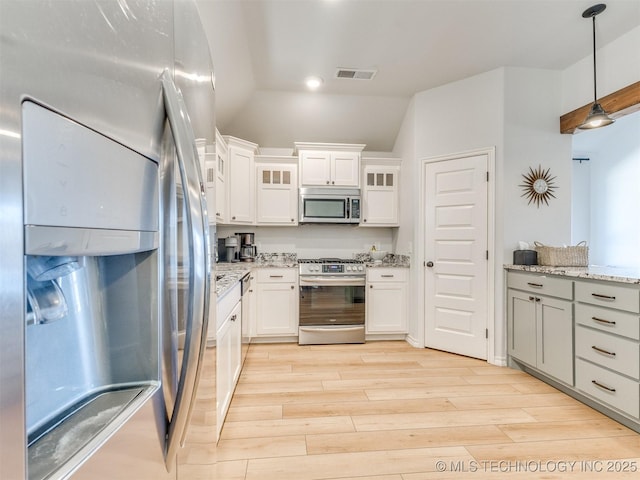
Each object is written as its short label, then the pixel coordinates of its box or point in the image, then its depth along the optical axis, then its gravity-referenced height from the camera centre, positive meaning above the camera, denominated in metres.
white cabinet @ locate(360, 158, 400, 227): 3.93 +0.61
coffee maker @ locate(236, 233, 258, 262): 3.98 -0.10
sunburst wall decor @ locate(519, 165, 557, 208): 2.98 +0.52
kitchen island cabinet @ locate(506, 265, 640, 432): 1.88 -0.68
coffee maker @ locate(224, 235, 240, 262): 3.86 -0.11
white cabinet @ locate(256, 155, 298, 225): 3.85 +0.62
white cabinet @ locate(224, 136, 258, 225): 3.58 +0.69
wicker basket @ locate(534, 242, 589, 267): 2.69 -0.15
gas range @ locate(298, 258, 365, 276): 3.49 -0.33
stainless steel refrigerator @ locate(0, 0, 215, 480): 0.31 +0.00
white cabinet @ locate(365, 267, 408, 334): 3.57 -0.72
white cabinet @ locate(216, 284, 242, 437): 1.69 -0.70
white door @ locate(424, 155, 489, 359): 3.05 -0.17
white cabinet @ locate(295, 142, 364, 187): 3.80 +0.94
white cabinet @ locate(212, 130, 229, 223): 3.22 +0.65
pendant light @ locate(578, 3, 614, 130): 2.24 +0.94
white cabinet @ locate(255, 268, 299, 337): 3.47 -0.71
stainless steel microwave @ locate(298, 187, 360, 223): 3.79 +0.43
